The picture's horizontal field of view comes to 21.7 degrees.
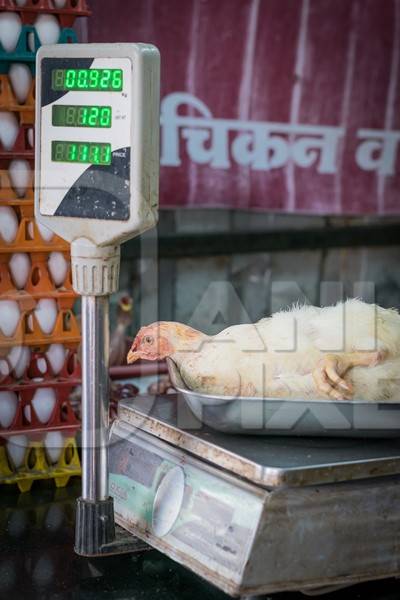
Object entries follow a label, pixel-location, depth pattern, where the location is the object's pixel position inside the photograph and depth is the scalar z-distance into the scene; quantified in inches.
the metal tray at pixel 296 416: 96.3
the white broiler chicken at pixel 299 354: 99.8
